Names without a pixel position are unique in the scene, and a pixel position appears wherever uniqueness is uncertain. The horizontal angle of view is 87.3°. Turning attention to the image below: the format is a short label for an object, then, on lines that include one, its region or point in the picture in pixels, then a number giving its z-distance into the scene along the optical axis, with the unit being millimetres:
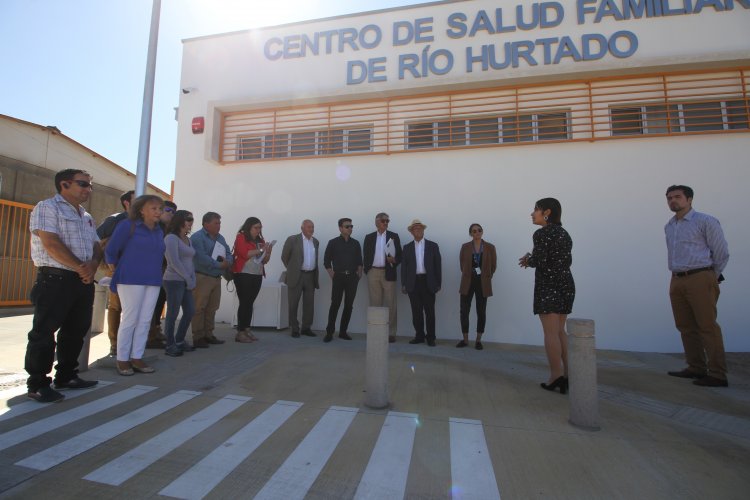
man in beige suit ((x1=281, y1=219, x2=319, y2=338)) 6512
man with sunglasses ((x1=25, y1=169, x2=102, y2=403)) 3256
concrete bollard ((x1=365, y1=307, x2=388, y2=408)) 3258
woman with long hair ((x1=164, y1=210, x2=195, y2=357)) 4773
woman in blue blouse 3943
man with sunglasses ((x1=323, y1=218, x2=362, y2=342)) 6457
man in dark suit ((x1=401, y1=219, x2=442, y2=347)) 6273
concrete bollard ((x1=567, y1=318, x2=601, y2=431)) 2945
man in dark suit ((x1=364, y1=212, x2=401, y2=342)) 6527
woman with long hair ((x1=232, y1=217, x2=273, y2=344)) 5852
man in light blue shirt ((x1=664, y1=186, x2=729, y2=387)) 4262
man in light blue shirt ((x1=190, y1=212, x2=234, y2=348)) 5402
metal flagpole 6980
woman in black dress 3787
